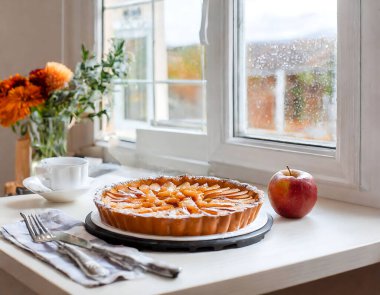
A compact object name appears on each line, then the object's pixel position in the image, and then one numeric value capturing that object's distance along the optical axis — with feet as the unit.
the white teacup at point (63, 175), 4.26
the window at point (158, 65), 5.97
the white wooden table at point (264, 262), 2.55
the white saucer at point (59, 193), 4.18
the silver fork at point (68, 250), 2.61
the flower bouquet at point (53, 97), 5.43
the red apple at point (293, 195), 3.59
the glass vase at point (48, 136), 5.82
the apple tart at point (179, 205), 3.07
